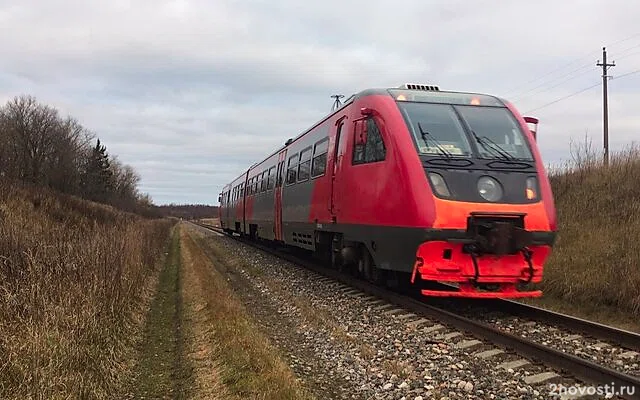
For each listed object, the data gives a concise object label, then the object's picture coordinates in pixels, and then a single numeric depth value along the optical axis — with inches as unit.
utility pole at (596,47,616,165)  1188.5
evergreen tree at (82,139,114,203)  2731.3
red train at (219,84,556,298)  318.3
